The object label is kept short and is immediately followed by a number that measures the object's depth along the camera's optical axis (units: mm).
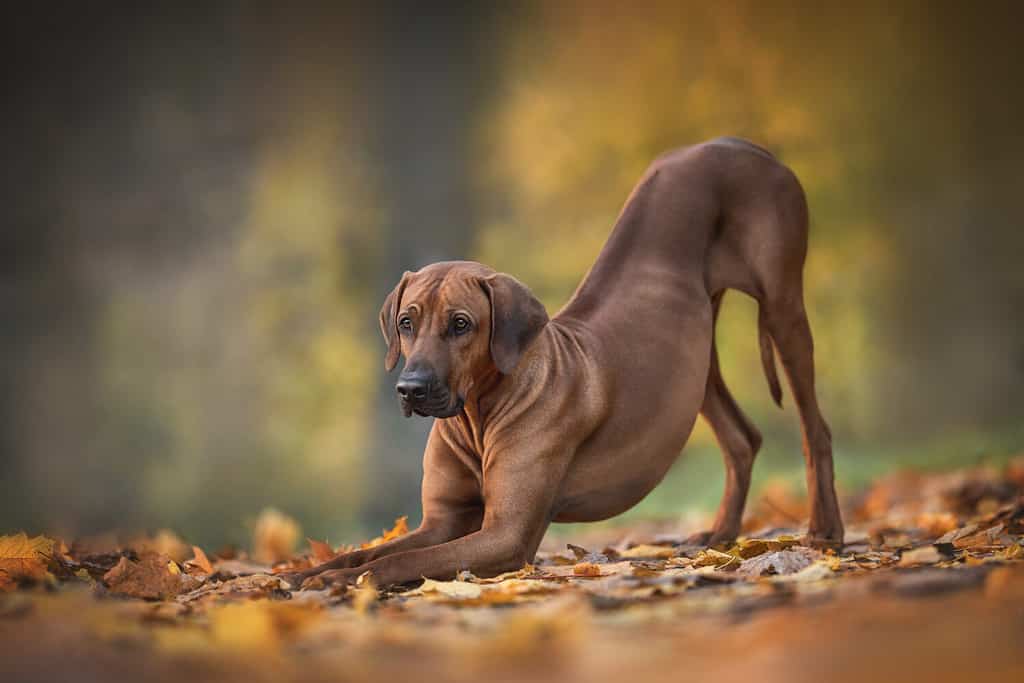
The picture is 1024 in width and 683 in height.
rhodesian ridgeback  6619
